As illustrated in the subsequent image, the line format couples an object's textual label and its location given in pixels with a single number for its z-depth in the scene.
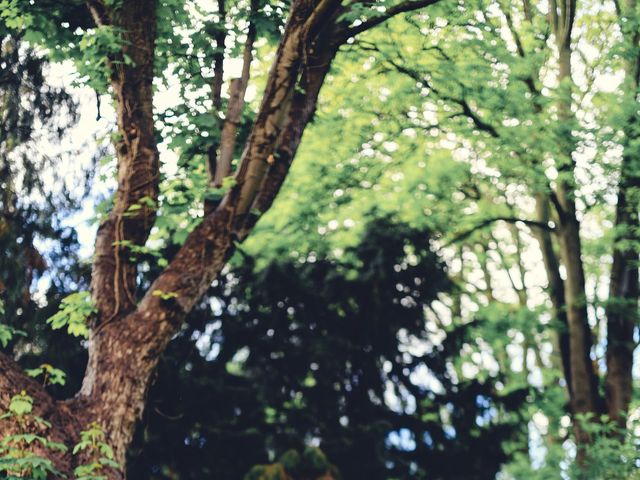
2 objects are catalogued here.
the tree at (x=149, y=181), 6.07
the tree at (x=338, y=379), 12.72
